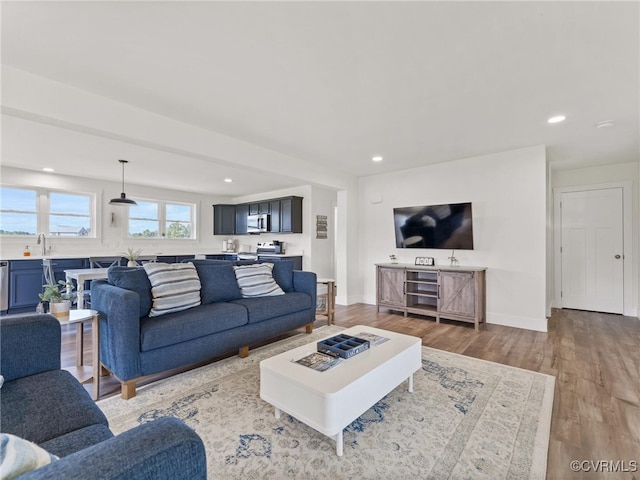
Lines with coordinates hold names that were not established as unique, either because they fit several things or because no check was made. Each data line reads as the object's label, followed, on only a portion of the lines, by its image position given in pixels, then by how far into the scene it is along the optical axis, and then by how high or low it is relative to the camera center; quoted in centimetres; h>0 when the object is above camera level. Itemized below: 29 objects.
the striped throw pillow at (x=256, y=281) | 333 -44
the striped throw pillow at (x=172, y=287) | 260 -41
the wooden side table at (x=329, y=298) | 409 -76
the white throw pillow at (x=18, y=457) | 58 -43
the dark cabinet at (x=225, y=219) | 782 +61
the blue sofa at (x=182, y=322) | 217 -69
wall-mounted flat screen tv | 428 +23
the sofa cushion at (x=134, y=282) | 253 -34
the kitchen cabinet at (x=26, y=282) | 457 -61
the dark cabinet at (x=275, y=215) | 669 +61
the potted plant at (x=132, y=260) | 423 -25
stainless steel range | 691 -11
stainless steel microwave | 692 +46
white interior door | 459 -14
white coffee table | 156 -82
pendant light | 461 +64
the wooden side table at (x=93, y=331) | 217 -69
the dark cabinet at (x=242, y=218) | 752 +61
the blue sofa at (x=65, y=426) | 62 -52
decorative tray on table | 198 -72
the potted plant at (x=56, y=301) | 220 -44
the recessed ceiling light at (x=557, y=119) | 293 +122
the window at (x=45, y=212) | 505 +55
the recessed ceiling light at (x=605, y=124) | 303 +121
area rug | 151 -112
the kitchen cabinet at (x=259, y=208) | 695 +82
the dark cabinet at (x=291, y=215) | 641 +59
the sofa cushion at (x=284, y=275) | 373 -41
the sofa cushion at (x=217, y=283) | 304 -42
